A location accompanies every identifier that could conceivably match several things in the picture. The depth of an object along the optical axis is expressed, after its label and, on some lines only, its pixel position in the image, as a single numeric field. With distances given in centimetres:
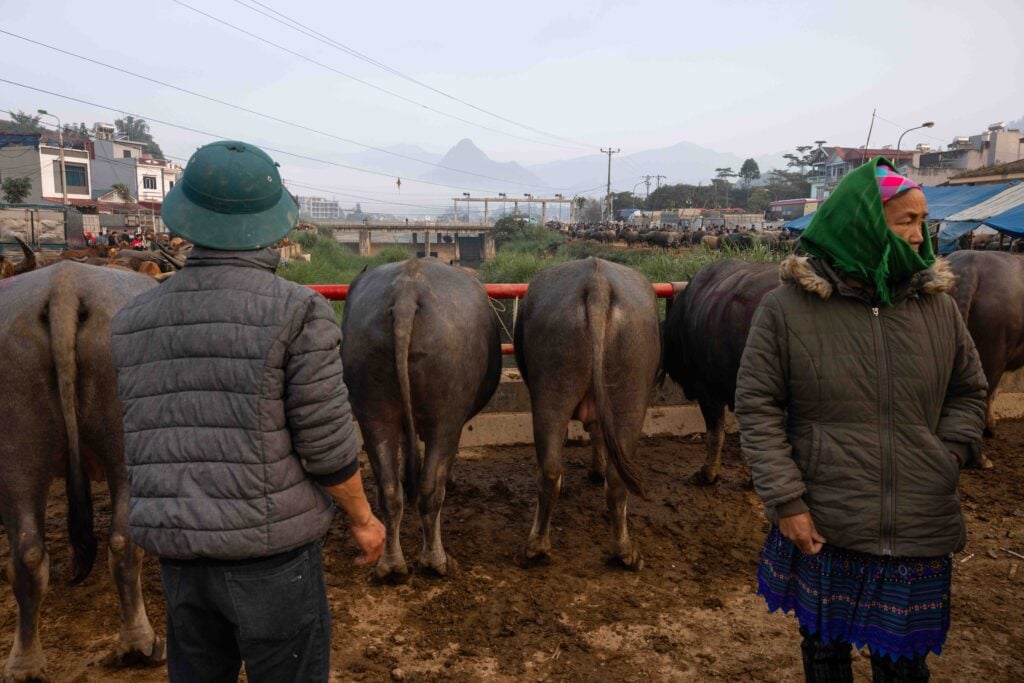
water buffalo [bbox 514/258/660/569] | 418
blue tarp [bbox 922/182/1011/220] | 2933
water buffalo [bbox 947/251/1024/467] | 598
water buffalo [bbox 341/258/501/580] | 403
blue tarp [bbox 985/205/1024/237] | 2111
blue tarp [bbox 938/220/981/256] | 2675
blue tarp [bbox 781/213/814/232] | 3459
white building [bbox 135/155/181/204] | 7619
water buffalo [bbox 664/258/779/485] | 511
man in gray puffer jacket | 202
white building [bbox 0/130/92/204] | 5994
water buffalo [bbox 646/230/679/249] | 3836
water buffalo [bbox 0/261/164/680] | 318
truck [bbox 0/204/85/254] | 2619
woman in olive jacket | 238
